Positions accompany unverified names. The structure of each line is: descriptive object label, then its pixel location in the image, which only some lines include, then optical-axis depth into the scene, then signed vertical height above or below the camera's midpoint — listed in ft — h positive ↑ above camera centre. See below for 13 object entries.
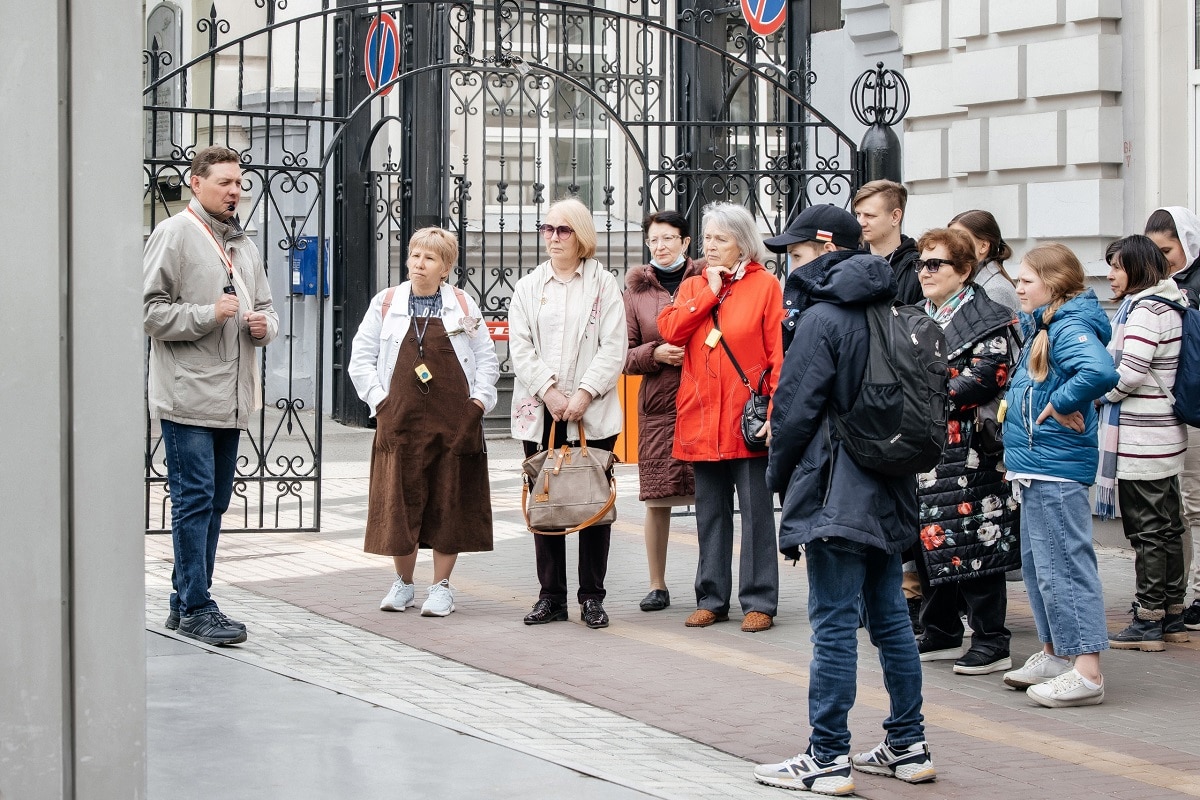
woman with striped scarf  37.66 -0.69
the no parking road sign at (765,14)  62.67 +8.90
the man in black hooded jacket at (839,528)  26.83 -1.41
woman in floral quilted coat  34.43 -0.82
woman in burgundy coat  42.05 +0.18
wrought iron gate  54.85 +7.08
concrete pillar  19.86 -0.08
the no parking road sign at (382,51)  65.94 +8.78
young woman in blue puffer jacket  32.21 -0.91
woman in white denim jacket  40.55 -0.22
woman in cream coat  40.09 +0.49
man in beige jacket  36.16 +0.38
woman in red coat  39.71 +0.07
